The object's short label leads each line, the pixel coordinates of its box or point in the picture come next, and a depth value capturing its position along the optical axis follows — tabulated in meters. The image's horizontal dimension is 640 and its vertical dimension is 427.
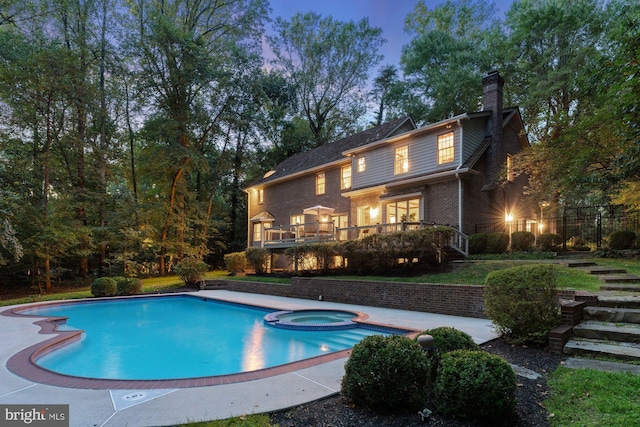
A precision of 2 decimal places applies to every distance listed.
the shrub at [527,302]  5.57
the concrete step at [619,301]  5.93
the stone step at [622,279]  8.30
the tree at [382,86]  33.78
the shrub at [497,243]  13.82
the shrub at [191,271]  19.38
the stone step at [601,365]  4.15
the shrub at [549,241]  13.46
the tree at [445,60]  24.75
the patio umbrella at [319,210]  19.88
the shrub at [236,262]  22.84
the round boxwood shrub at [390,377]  3.38
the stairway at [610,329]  4.78
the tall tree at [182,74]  23.91
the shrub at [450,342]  4.04
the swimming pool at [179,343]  6.41
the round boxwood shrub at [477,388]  3.07
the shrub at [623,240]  11.97
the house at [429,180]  15.53
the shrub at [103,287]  15.63
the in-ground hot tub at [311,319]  9.03
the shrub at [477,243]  14.29
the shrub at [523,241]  13.74
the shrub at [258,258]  19.81
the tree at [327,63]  34.56
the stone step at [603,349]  4.60
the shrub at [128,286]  16.55
